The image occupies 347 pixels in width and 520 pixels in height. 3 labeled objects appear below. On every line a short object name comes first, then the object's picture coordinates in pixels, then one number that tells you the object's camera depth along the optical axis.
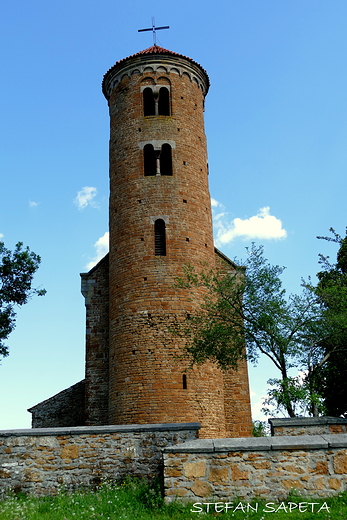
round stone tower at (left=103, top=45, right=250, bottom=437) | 17.50
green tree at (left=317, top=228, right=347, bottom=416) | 16.73
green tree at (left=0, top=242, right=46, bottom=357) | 21.30
